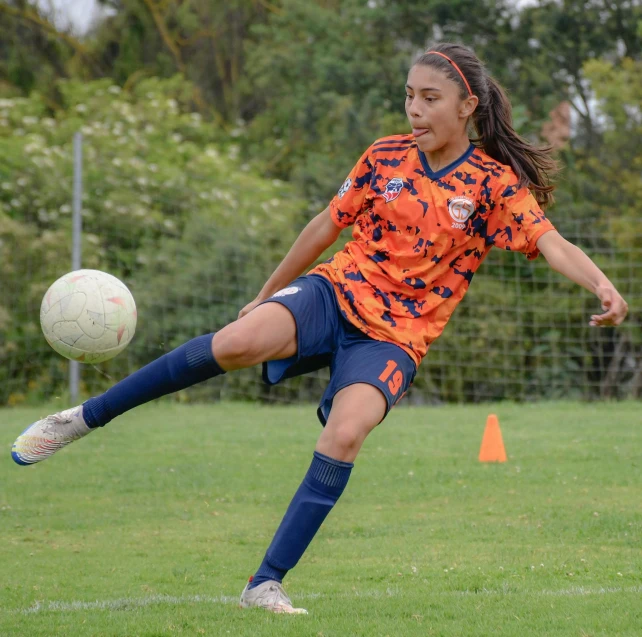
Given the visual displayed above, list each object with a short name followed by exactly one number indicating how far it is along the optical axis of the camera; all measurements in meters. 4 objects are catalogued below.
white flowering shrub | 26.73
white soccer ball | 9.09
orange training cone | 16.27
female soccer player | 8.10
